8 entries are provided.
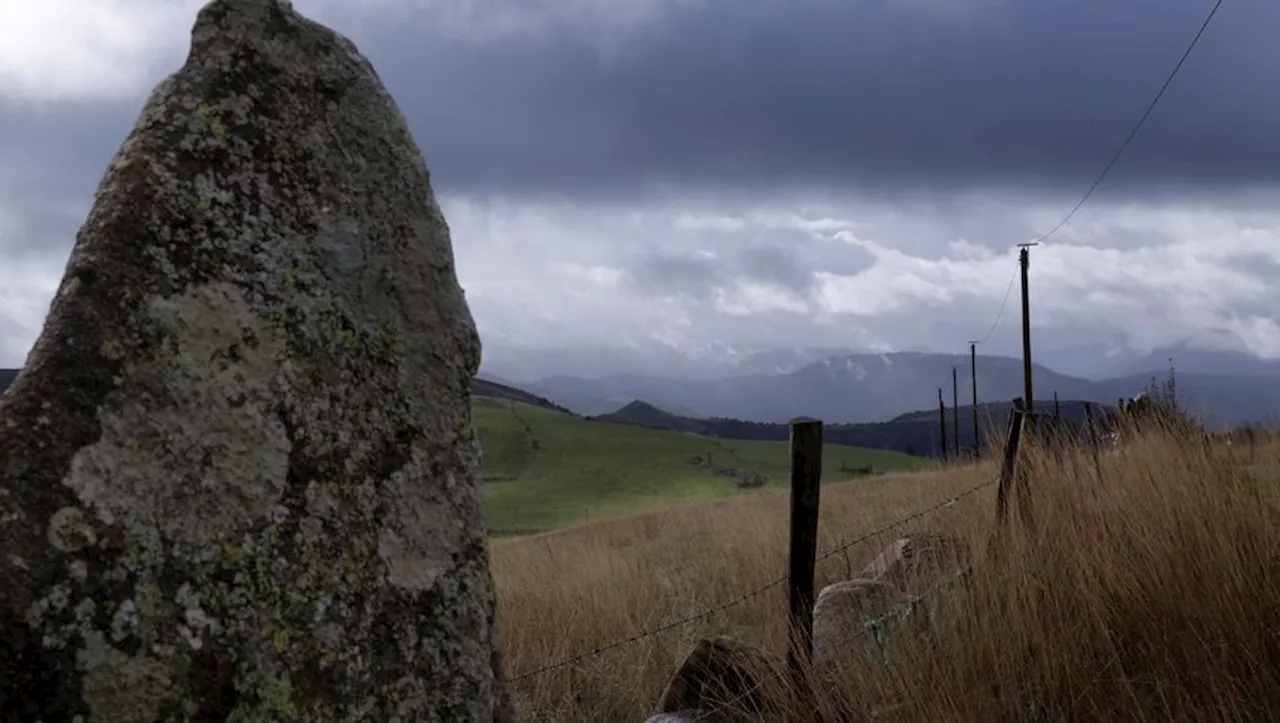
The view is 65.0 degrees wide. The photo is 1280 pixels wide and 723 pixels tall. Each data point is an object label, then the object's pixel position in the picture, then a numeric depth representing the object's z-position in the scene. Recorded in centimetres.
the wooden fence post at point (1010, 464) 648
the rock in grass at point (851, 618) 463
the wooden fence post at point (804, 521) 477
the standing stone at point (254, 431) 215
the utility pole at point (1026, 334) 2632
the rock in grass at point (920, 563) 531
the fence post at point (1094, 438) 678
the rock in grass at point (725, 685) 445
